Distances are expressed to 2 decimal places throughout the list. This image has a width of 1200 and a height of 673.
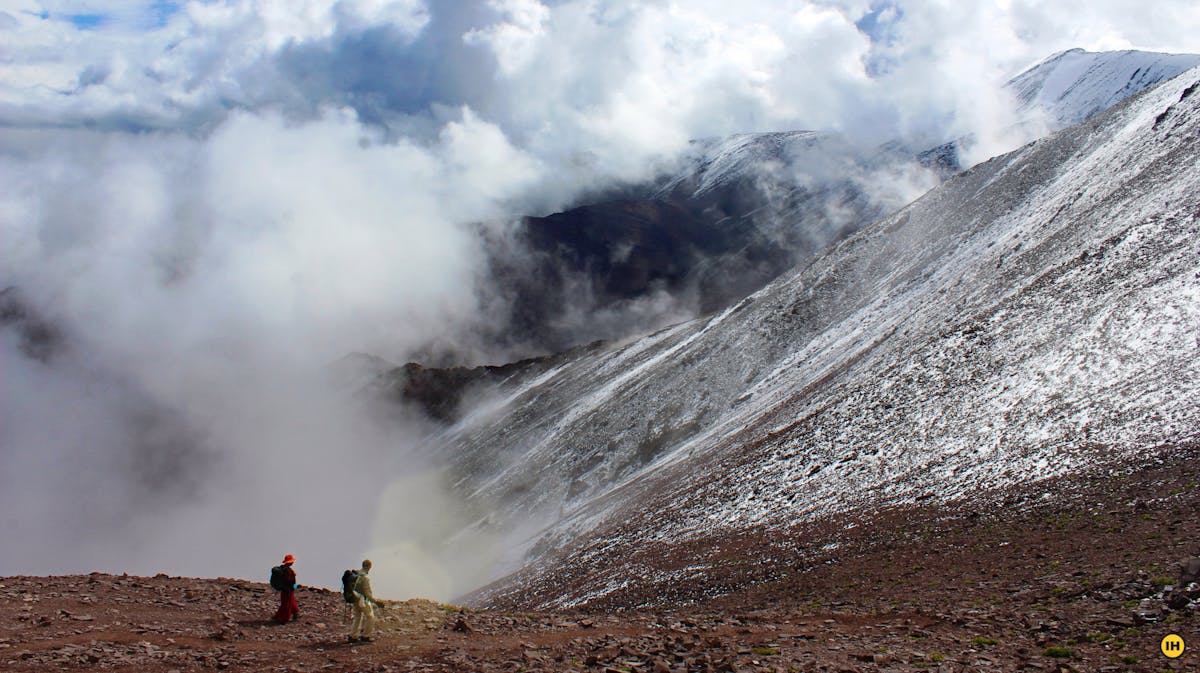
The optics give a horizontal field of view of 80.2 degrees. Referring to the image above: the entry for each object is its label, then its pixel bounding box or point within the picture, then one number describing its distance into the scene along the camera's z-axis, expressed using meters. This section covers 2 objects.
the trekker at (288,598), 18.78
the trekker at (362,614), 16.92
